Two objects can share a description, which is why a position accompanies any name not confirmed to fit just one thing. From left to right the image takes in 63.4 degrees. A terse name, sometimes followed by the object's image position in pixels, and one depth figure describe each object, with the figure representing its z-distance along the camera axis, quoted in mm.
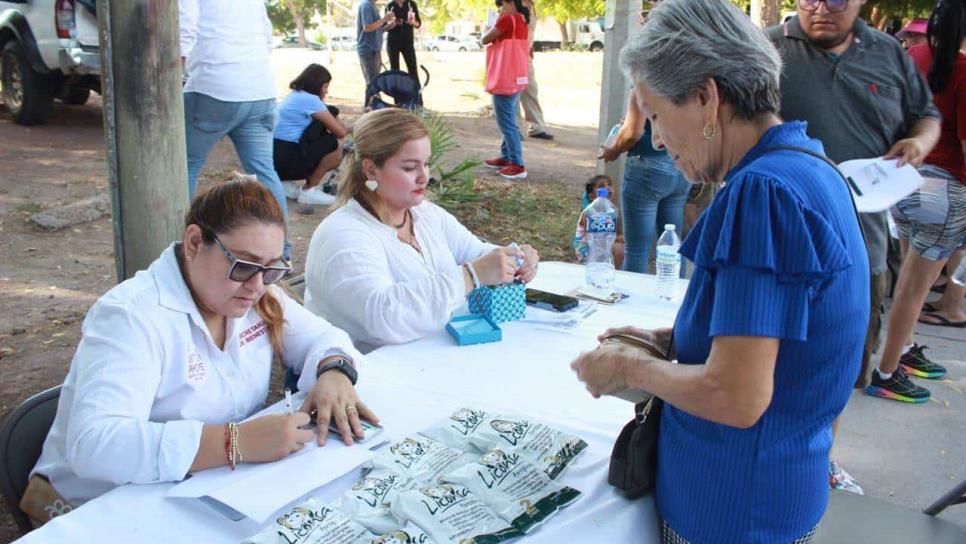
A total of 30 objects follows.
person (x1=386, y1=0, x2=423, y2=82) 9477
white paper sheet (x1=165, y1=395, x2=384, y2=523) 1463
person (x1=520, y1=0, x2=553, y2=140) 10352
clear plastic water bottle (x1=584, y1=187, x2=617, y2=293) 3064
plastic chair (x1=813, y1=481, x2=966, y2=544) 1783
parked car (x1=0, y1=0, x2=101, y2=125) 7340
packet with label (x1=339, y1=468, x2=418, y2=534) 1406
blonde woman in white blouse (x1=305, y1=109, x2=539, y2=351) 2422
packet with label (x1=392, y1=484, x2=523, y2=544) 1371
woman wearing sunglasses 1554
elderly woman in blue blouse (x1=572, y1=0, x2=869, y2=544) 1195
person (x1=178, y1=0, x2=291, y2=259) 4156
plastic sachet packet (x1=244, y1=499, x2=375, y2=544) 1330
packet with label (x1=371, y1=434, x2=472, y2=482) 1562
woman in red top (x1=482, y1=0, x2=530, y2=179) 8141
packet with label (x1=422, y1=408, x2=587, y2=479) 1636
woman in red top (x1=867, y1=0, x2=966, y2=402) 3631
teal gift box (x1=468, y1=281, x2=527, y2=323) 2588
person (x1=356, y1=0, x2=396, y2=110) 9430
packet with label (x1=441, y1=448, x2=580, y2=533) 1466
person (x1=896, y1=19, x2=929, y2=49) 5168
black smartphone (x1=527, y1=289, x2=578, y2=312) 2754
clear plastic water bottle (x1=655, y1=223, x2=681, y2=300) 2908
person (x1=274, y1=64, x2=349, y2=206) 6660
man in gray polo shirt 3074
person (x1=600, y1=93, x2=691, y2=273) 4074
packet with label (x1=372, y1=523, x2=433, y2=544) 1320
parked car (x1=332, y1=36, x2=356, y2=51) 35631
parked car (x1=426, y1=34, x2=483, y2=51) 46756
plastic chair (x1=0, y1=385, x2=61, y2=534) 1752
